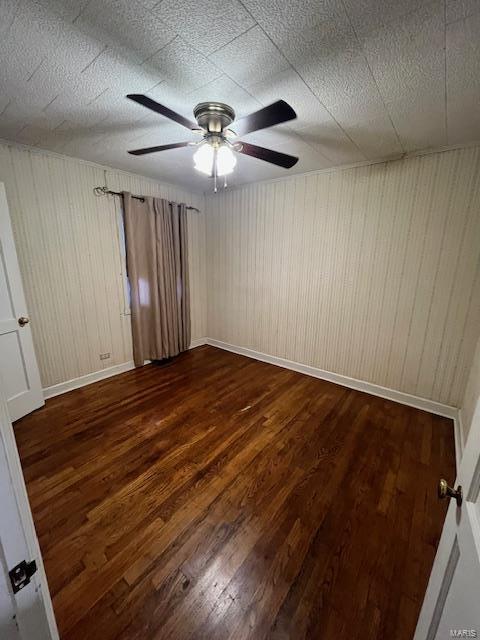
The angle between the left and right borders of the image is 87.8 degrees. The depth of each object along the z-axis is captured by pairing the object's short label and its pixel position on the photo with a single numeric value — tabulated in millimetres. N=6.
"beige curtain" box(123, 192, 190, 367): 3039
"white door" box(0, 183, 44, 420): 2072
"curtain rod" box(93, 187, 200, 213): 2703
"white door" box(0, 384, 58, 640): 502
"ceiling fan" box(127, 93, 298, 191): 1276
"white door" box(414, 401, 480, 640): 530
